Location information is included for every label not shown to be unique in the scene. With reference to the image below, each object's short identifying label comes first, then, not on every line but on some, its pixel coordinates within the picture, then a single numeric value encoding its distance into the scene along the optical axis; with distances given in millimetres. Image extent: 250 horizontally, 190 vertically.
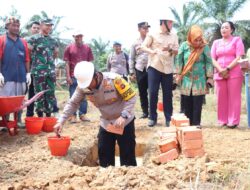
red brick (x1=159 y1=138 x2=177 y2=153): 4961
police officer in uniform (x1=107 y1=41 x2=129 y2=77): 8797
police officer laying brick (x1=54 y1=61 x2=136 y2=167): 4203
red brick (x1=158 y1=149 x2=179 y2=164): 4785
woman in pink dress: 6777
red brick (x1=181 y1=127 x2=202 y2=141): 4688
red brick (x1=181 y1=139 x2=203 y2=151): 4711
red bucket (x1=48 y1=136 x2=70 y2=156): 5199
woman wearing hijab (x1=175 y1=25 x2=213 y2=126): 6602
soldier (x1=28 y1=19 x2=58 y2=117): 7082
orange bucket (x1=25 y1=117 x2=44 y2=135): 6517
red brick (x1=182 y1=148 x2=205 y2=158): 4727
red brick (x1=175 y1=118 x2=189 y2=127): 5454
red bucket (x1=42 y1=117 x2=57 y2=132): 6715
